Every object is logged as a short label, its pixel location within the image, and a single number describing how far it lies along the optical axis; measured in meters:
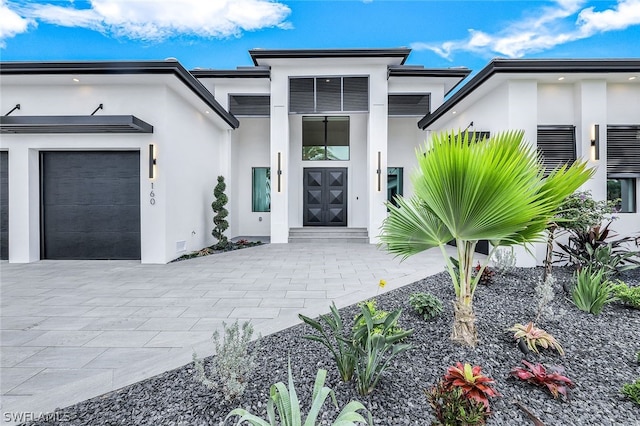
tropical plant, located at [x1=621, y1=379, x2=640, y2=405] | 1.90
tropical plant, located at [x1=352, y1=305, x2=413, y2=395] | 1.92
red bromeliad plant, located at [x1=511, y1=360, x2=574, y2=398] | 1.91
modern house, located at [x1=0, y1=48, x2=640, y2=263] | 6.06
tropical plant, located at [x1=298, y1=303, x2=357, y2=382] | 2.01
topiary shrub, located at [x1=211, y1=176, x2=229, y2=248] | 8.67
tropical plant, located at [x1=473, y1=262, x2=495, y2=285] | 4.36
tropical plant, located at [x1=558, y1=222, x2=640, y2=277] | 4.51
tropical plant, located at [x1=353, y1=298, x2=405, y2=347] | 2.04
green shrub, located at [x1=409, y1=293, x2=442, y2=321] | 3.04
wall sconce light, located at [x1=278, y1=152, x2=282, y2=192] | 9.55
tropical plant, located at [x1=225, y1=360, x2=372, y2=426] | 1.35
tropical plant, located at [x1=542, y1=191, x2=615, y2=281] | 4.25
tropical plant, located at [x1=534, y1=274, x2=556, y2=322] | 2.79
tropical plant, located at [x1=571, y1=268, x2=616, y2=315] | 3.30
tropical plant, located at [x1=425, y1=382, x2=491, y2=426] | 1.59
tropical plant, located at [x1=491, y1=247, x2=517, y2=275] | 4.77
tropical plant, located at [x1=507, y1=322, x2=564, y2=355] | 2.42
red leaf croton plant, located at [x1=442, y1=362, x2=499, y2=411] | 1.63
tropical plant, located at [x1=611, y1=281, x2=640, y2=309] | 3.46
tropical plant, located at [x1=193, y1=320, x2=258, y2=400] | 1.82
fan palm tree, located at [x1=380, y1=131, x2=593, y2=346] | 2.04
